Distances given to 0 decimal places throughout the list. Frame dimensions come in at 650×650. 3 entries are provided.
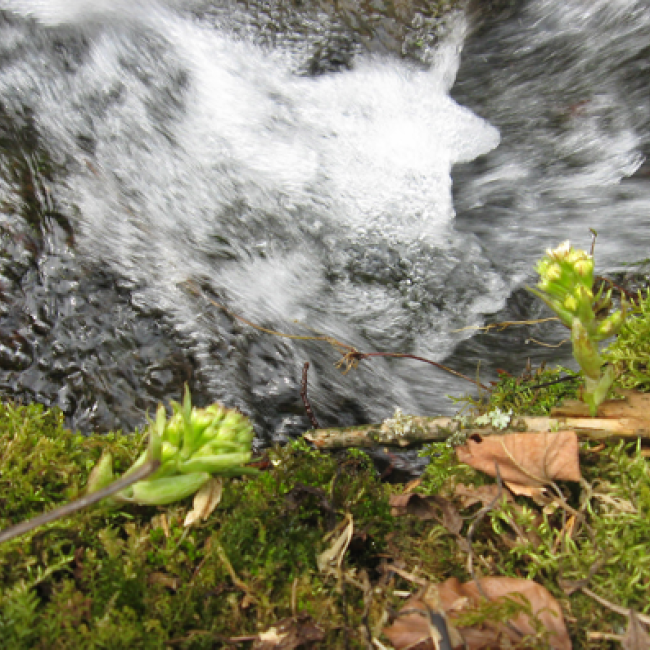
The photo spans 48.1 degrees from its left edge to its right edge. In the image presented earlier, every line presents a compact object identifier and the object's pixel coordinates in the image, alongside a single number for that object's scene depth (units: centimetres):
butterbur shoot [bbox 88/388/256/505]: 37
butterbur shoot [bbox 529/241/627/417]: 39
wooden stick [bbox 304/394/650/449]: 40
